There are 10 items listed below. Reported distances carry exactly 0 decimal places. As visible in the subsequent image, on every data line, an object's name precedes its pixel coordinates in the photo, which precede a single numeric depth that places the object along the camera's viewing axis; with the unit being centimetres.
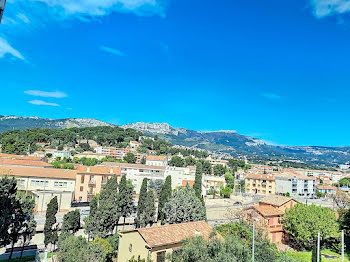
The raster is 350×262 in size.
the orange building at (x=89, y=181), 4625
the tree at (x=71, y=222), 2748
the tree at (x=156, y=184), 6427
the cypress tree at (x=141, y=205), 3335
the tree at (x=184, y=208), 3038
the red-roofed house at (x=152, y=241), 1881
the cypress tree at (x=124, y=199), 3375
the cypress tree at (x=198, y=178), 4588
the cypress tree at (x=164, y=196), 3788
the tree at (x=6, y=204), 1978
